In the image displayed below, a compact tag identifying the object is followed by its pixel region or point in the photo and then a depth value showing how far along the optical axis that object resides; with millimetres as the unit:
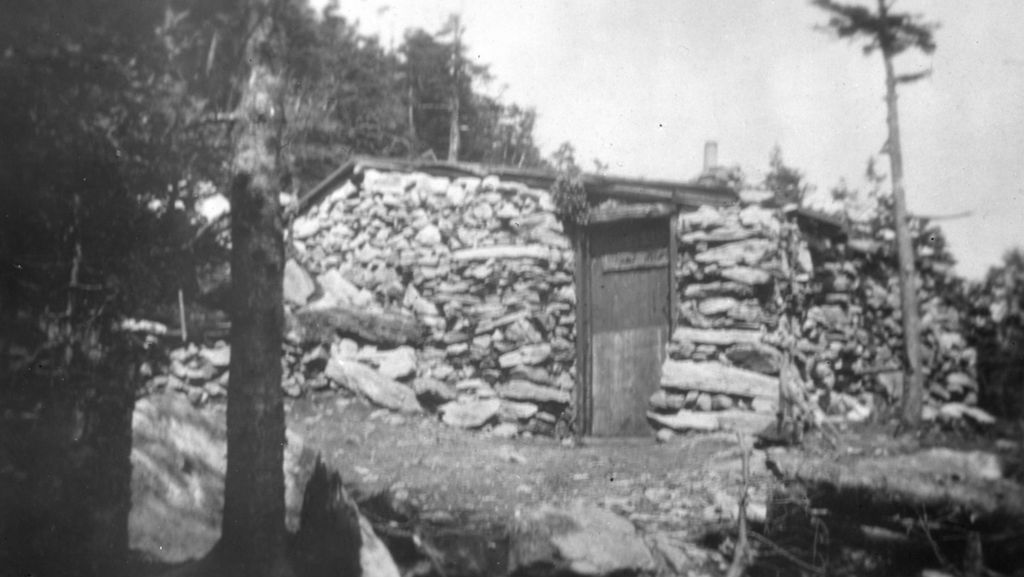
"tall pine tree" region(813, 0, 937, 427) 9352
